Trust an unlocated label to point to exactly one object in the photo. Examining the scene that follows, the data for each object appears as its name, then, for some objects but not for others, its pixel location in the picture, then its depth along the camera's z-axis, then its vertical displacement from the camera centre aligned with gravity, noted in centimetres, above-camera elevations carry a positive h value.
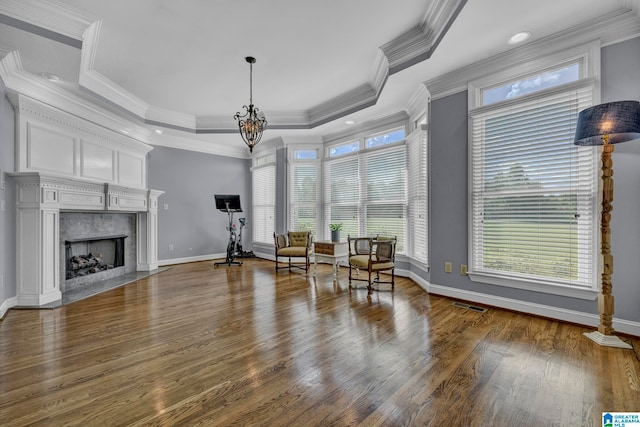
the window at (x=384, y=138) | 515 +142
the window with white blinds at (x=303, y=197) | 652 +37
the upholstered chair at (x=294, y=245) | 539 -65
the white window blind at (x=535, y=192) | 280 +22
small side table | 493 -70
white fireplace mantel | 351 -16
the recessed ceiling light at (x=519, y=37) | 285 +179
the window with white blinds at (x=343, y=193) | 583 +42
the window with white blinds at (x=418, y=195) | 428 +28
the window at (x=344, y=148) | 590 +140
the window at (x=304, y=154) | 662 +139
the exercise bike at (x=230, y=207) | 646 +15
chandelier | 371 +117
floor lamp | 228 +62
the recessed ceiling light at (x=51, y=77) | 353 +176
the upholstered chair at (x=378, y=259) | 409 -70
